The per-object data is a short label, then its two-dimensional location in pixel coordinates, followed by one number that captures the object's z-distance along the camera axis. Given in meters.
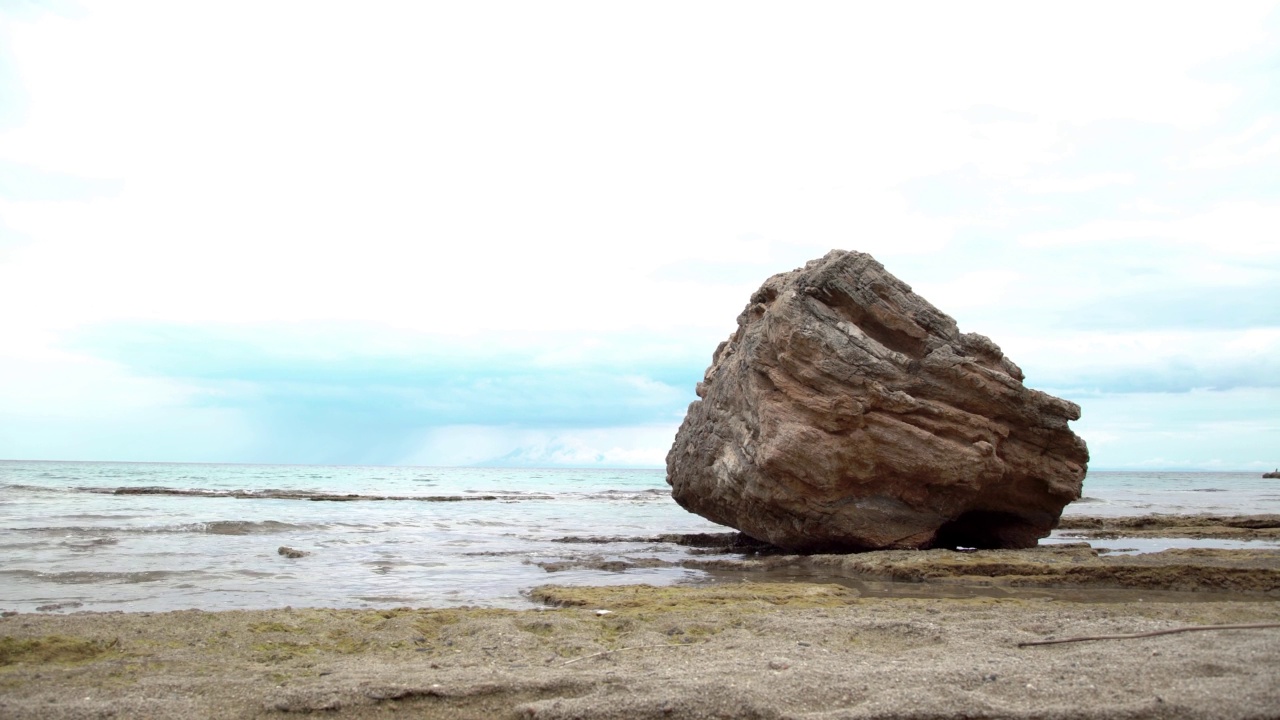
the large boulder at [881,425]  17.55
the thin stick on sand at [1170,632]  8.21
